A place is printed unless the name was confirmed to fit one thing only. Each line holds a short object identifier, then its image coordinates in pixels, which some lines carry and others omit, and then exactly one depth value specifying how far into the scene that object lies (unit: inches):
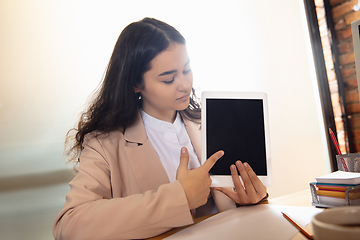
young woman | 23.3
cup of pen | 34.8
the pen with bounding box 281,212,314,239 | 19.7
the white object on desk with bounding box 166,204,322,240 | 21.1
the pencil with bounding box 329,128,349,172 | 35.9
